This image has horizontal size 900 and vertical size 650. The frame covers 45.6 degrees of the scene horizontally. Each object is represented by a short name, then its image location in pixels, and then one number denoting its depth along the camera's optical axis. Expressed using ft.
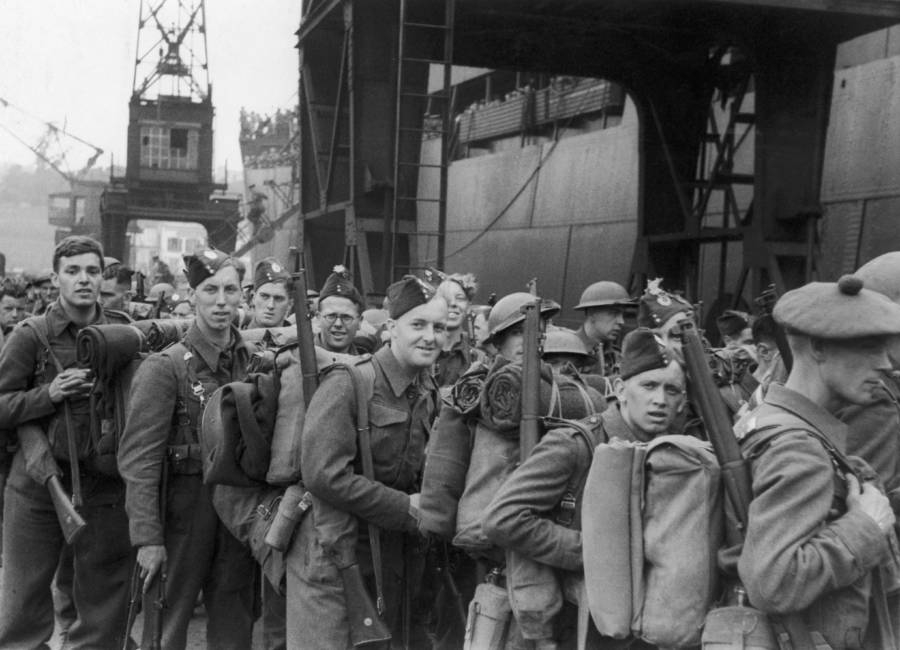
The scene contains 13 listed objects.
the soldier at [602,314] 25.31
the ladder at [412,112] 39.93
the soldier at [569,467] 12.35
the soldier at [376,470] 14.53
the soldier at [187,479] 16.89
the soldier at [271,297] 24.95
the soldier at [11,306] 37.52
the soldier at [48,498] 18.47
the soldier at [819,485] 9.60
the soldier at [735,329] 29.19
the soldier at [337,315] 20.94
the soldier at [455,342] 24.44
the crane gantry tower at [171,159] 163.43
